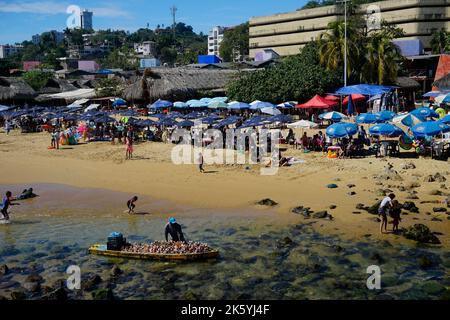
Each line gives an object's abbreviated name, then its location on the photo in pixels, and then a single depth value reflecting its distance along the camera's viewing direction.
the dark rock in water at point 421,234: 13.34
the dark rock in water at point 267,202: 17.27
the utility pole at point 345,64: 35.03
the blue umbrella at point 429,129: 20.52
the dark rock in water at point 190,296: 10.53
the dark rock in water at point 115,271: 12.01
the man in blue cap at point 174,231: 13.30
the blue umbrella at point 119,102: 48.16
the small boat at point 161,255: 12.65
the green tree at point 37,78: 63.86
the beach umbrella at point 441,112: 28.97
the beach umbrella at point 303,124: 26.75
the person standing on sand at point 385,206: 13.77
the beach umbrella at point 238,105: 34.12
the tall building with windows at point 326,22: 81.06
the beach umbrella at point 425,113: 25.28
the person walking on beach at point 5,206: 16.21
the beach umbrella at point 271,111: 31.87
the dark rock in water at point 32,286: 11.23
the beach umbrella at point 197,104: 39.10
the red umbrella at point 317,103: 31.41
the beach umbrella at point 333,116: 26.98
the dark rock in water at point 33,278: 11.69
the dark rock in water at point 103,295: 10.64
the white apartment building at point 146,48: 157.62
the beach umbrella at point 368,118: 25.81
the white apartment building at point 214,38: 173.50
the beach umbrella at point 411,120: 24.05
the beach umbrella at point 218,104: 36.22
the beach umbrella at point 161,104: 39.85
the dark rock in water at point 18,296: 10.68
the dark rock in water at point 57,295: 10.52
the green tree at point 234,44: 117.26
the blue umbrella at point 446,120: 22.36
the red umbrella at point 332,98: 34.72
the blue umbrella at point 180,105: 39.88
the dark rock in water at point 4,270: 12.23
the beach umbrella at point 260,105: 32.62
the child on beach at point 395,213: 13.66
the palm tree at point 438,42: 65.84
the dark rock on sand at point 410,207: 15.73
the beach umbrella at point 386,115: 26.30
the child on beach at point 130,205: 16.89
